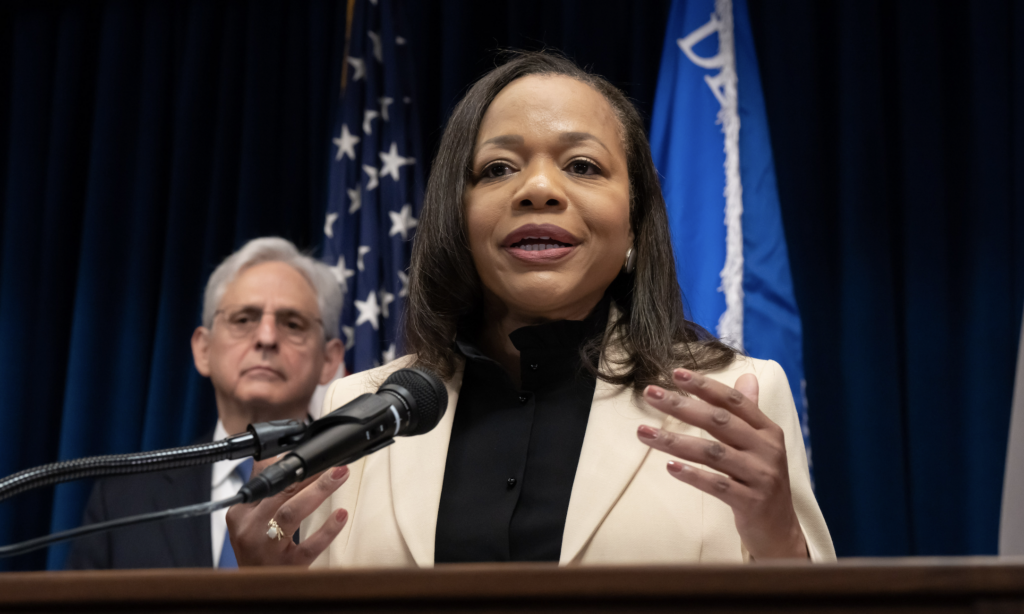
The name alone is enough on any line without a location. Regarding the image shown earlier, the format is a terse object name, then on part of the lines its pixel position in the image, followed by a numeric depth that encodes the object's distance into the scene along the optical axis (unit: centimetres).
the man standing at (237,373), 250
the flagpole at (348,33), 316
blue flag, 248
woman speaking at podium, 122
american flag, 304
